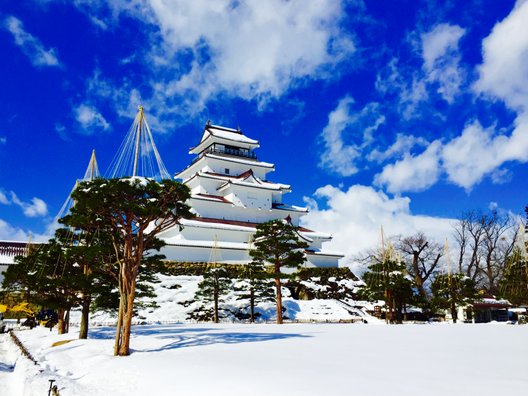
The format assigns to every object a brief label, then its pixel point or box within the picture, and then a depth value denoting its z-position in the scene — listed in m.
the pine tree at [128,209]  13.38
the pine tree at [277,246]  26.92
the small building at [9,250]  40.78
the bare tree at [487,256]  46.04
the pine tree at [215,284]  28.72
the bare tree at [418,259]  48.94
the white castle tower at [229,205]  42.12
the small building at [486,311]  36.27
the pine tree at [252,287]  27.89
